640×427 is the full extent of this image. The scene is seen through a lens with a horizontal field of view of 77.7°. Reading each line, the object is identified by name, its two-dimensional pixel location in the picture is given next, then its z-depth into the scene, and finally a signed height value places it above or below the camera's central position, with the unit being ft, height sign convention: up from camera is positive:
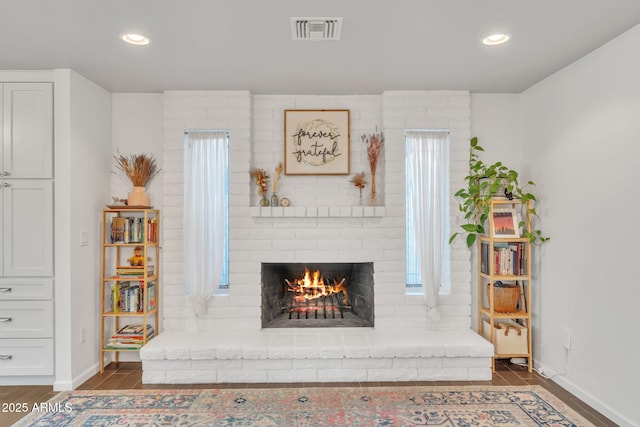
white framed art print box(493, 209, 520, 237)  10.93 -0.20
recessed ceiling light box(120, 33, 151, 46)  8.05 +3.69
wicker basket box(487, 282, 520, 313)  11.00 -2.27
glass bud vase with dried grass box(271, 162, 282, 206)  11.67 +0.95
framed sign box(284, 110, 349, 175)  11.94 +2.29
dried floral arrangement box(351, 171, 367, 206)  11.71 +1.07
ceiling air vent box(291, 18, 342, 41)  7.41 +3.65
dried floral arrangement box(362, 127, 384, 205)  11.61 +1.84
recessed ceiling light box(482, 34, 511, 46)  8.13 +3.70
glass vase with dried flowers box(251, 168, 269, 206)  11.69 +1.06
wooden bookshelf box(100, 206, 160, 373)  11.00 -1.71
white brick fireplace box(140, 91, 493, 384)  11.50 -0.41
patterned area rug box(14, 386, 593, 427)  8.29 -4.26
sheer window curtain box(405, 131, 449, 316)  11.35 +0.45
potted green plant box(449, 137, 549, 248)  10.79 +0.69
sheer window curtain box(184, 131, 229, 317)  11.37 +0.12
